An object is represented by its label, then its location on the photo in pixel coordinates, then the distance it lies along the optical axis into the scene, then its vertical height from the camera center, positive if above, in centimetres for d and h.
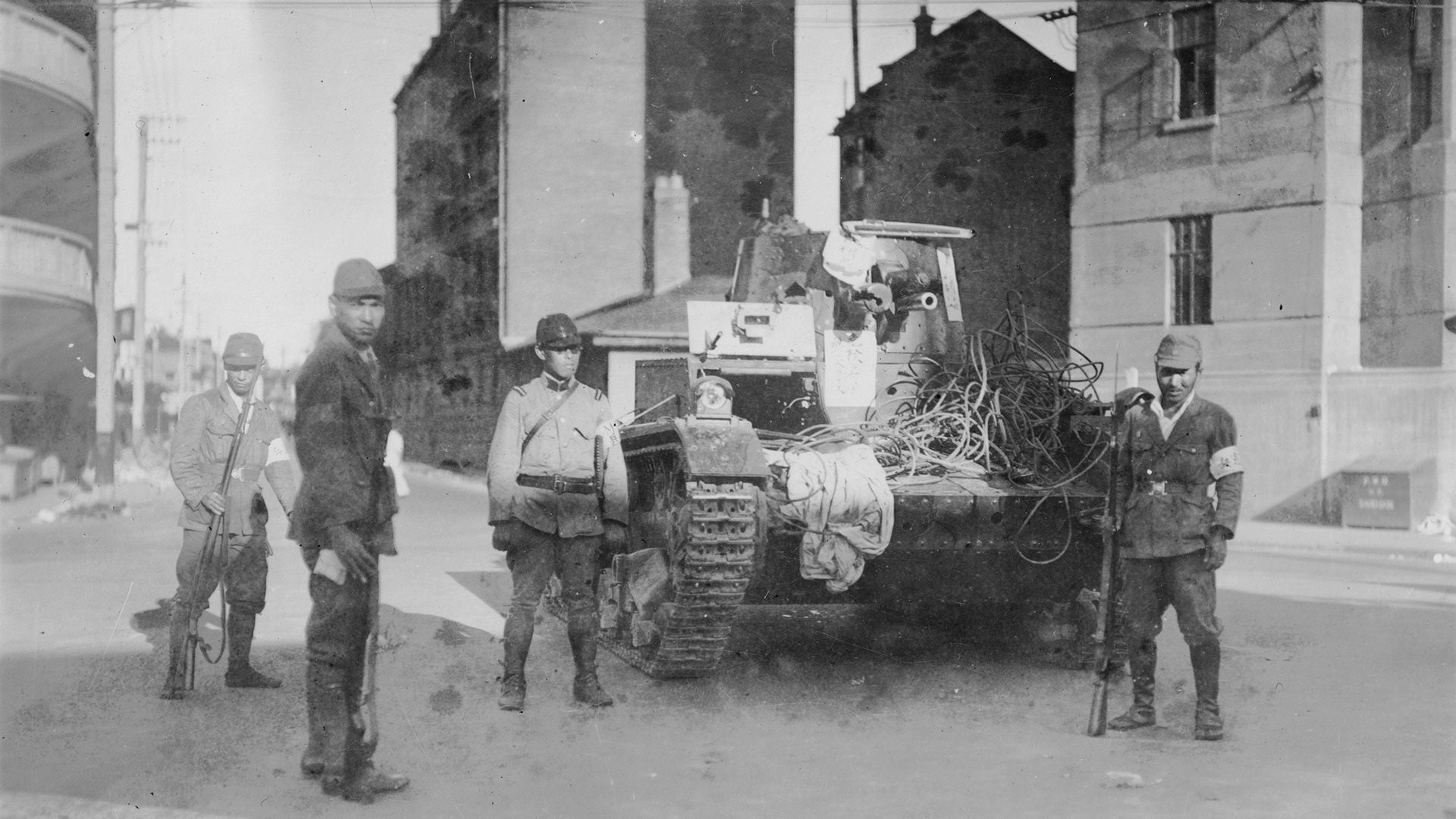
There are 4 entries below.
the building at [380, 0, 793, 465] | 2384 +444
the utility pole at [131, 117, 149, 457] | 2067 +75
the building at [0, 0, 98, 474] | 1594 +208
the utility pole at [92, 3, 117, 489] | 1655 +178
